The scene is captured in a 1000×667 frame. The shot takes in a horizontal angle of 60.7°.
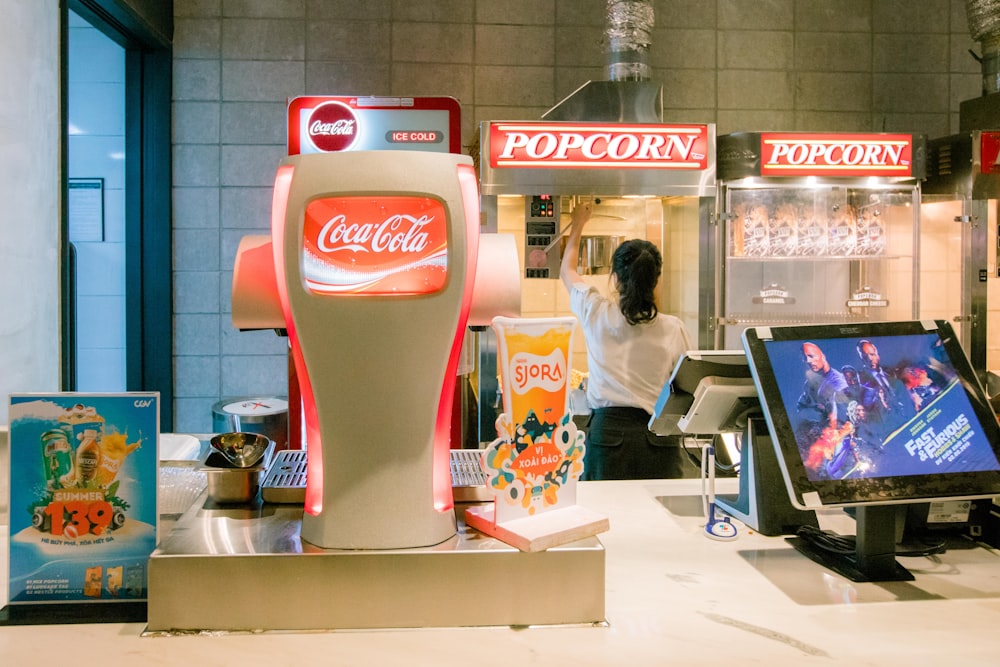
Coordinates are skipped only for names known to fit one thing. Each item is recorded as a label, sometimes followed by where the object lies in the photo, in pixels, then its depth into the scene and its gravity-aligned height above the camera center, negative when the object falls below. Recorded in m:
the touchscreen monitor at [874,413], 1.37 -0.16
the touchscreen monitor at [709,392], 1.63 -0.15
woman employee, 3.05 -0.19
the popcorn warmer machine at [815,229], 4.02 +0.43
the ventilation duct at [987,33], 4.45 +1.50
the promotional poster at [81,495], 1.25 -0.27
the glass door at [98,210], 4.47 +0.53
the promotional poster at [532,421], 1.24 -0.16
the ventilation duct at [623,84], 4.02 +1.08
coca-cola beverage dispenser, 1.18 +0.00
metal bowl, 1.43 -0.24
